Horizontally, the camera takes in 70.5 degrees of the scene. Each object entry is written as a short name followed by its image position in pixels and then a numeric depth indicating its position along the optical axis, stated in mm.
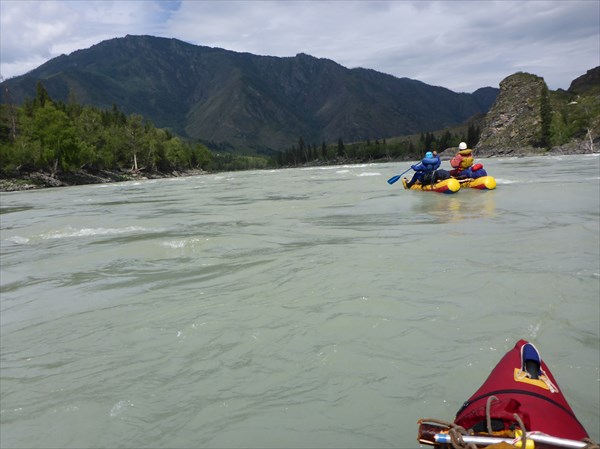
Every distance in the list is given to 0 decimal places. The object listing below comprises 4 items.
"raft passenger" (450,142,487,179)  22266
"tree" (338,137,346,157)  196000
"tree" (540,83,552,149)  117925
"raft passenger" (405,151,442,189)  22281
